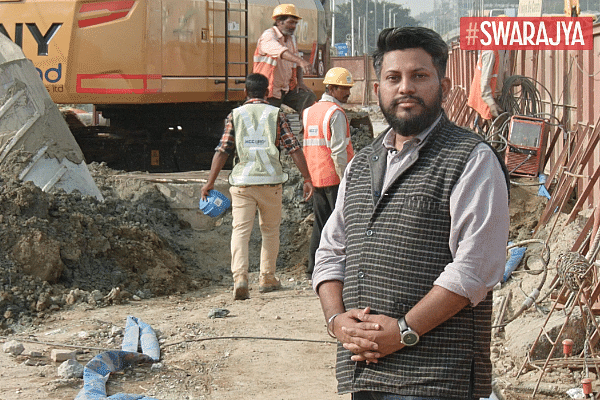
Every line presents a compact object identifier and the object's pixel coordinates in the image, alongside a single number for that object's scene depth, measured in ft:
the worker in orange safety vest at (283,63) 32.98
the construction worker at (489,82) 33.58
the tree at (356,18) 270.67
